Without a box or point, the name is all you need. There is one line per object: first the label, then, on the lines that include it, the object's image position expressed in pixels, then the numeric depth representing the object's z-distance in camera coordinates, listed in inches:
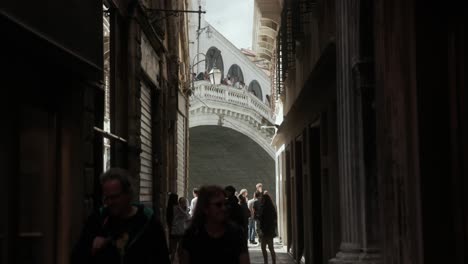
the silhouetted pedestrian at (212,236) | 195.0
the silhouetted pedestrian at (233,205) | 525.0
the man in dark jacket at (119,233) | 179.5
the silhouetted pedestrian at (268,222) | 642.2
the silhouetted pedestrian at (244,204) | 721.0
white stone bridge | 1712.6
